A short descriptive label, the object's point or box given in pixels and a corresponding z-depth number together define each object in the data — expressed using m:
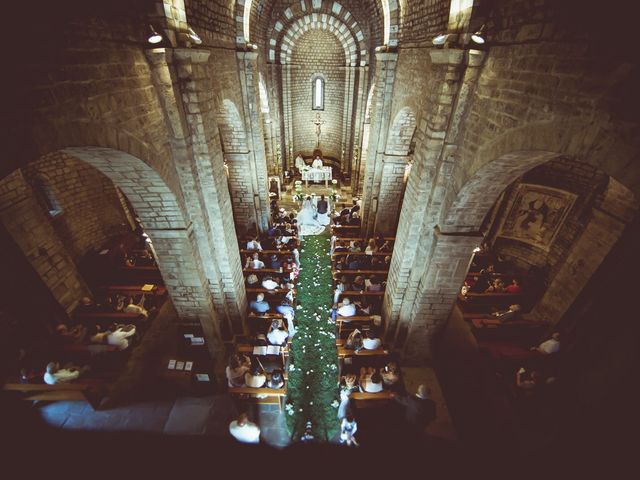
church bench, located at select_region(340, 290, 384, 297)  7.66
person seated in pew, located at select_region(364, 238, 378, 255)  9.12
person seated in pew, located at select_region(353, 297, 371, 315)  7.27
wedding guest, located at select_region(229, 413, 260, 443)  4.72
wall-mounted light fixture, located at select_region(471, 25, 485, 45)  3.71
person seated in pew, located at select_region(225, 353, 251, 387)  5.55
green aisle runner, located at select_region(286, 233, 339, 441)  5.56
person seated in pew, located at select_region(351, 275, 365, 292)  8.01
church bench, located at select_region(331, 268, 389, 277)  8.34
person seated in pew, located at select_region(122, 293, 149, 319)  7.05
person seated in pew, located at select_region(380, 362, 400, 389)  5.68
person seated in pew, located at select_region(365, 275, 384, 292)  7.86
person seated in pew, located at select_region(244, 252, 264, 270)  8.55
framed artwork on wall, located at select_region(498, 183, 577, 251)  8.34
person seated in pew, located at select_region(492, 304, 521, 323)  7.05
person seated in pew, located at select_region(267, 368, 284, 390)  5.45
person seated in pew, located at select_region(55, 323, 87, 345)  6.29
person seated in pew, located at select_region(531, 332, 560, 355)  6.16
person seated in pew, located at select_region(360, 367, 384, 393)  5.48
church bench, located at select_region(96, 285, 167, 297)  7.76
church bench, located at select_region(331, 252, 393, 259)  9.02
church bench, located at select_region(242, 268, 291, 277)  8.41
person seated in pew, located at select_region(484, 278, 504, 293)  7.98
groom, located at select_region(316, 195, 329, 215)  11.46
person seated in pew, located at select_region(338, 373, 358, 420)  5.11
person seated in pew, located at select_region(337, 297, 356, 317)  7.02
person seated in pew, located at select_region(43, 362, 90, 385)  5.36
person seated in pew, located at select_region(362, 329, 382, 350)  6.27
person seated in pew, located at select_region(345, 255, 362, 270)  8.55
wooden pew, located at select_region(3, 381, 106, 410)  5.27
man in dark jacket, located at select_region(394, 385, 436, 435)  4.80
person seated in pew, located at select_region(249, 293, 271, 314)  7.23
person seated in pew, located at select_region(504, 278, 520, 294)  7.86
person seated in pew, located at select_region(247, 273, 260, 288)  8.02
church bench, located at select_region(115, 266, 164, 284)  8.45
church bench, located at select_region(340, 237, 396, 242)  9.96
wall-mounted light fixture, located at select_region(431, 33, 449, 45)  4.24
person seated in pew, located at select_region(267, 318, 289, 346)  6.51
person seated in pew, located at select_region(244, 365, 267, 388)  5.49
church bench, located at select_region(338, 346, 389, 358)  6.15
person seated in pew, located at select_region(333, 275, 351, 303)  7.67
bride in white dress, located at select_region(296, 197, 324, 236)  10.91
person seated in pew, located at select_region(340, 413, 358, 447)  4.92
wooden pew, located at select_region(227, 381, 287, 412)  5.40
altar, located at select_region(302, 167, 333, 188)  15.01
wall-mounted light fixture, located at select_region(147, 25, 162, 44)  3.79
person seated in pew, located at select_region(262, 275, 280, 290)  7.78
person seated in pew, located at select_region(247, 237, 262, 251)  9.36
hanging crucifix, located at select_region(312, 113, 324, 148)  16.33
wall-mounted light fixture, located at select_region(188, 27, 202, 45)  4.39
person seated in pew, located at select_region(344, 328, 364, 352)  6.26
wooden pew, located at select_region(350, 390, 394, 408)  5.41
